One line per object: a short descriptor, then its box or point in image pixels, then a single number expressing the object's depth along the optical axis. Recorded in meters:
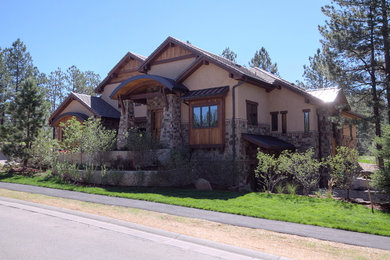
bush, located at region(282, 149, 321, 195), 12.26
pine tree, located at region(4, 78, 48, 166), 20.30
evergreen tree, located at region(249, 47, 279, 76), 35.56
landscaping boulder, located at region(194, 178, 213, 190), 14.40
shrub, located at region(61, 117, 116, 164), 16.67
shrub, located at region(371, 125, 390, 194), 10.10
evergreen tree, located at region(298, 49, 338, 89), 35.49
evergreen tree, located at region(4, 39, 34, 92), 40.66
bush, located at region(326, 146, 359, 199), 11.45
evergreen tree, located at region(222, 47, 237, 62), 36.34
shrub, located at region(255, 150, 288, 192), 12.61
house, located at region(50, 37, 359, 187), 16.34
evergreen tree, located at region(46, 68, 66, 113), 49.56
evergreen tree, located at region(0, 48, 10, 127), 37.47
